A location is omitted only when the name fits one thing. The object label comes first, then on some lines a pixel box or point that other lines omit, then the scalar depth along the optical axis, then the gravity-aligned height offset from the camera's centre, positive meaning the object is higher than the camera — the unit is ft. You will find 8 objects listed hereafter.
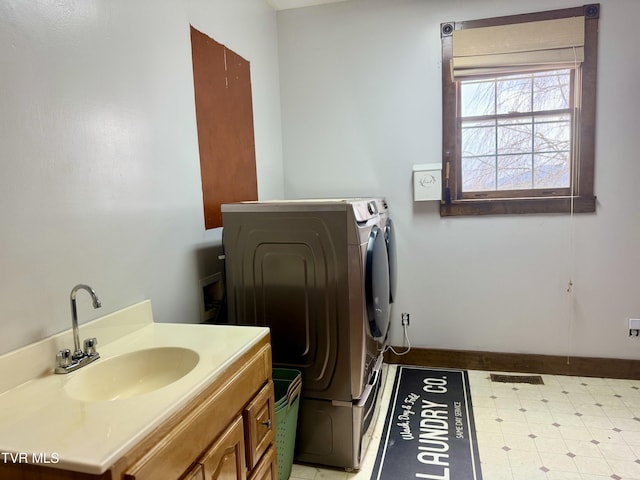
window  8.67 +1.50
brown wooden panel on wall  6.95 +1.27
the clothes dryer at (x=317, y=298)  6.14 -1.71
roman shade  8.58 +2.84
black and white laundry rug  6.43 -4.44
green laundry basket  5.75 -3.17
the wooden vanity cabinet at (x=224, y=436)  2.95 -2.10
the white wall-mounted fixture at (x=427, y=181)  9.44 +0.07
